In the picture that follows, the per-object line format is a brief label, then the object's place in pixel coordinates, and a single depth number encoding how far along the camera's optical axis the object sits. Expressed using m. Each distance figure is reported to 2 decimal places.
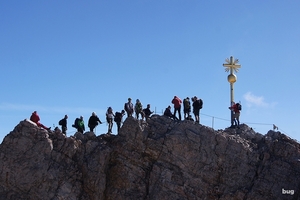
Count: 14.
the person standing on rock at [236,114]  31.92
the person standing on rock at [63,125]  30.70
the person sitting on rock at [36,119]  30.38
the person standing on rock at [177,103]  31.70
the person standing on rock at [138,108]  31.94
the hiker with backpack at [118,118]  31.31
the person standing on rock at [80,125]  30.93
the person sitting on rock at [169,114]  31.94
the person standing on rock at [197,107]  31.89
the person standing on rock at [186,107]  32.09
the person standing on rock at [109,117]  31.36
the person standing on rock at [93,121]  31.03
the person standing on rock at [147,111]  32.06
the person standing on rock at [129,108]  31.59
